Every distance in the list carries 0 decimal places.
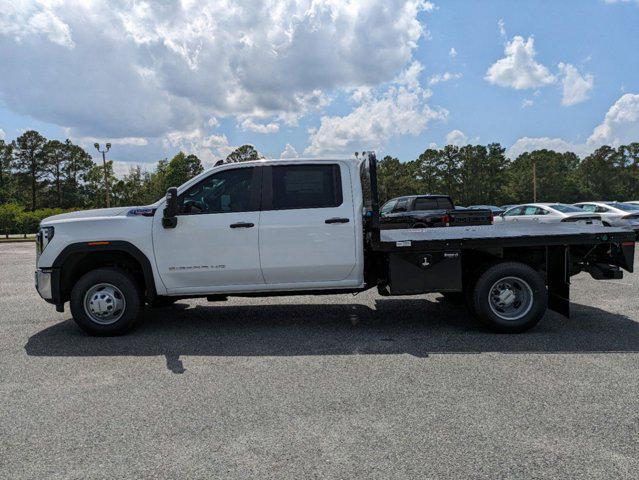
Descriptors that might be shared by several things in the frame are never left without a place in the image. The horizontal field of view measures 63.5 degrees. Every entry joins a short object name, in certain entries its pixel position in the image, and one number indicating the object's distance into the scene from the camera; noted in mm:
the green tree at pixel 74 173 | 79438
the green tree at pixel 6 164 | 78250
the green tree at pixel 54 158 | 80375
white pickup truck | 6055
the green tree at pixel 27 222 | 35344
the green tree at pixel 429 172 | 77375
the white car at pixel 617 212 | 17234
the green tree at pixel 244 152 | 63844
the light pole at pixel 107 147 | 33750
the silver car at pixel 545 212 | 16181
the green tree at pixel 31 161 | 79312
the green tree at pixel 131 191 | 61562
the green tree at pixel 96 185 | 72250
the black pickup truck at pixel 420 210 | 16453
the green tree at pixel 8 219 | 34469
